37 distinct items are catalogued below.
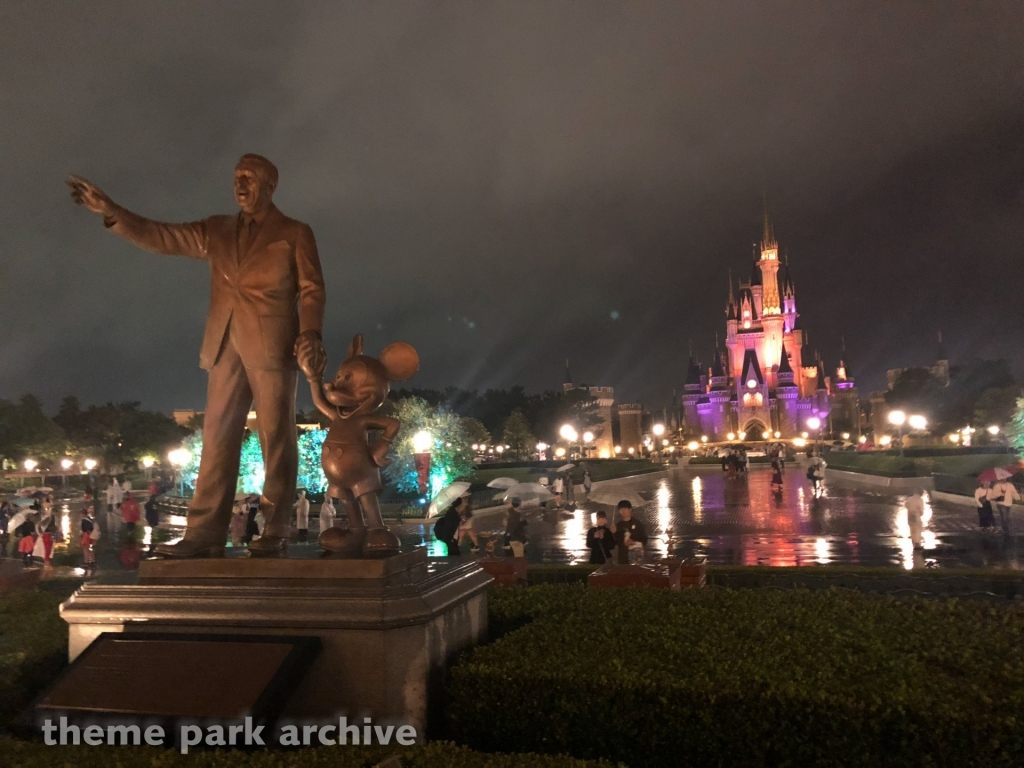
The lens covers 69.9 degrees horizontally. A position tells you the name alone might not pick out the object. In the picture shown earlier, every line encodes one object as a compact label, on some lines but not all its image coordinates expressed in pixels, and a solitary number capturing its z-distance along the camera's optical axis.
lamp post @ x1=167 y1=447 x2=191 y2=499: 31.58
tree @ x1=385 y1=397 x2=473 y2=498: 27.02
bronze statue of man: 4.86
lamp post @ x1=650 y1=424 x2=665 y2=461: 88.68
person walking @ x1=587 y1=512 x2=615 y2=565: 9.66
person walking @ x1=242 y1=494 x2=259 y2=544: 12.88
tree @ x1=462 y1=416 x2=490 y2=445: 49.17
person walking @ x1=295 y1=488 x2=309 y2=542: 16.44
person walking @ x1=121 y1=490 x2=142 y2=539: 16.45
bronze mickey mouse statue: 4.47
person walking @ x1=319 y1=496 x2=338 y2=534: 14.23
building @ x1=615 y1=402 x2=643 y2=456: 99.75
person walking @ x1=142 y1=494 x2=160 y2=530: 18.30
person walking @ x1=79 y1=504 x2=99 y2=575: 13.55
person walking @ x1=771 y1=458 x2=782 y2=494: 26.45
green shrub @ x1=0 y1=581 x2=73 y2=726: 4.17
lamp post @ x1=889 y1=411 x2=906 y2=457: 35.87
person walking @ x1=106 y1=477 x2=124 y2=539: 25.96
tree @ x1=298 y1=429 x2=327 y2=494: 25.72
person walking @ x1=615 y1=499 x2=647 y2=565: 9.25
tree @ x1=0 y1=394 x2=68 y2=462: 45.88
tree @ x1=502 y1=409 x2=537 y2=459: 63.16
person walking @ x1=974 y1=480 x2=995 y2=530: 15.09
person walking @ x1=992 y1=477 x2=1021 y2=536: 15.03
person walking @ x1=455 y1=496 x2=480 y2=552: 10.95
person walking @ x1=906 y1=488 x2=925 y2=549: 13.91
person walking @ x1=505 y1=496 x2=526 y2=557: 12.22
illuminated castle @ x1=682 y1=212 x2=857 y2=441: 87.88
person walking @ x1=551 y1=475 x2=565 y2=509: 25.36
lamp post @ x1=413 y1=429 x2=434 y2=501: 25.25
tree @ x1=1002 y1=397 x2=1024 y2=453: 27.59
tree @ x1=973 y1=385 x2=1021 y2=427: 48.83
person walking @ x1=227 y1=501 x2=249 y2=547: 14.55
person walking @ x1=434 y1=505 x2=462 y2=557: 9.59
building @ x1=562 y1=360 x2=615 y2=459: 92.55
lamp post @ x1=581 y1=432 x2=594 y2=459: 64.07
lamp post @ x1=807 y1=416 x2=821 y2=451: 82.75
